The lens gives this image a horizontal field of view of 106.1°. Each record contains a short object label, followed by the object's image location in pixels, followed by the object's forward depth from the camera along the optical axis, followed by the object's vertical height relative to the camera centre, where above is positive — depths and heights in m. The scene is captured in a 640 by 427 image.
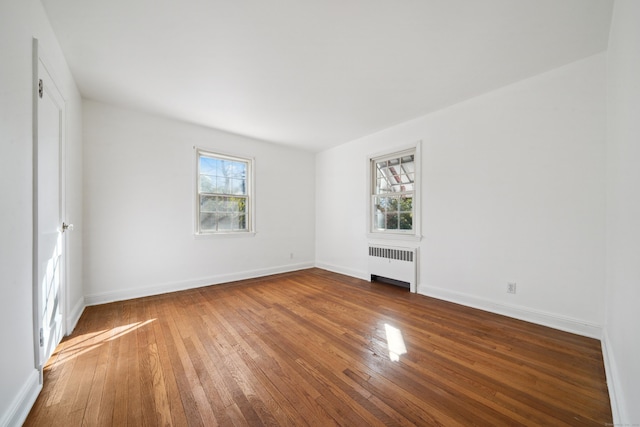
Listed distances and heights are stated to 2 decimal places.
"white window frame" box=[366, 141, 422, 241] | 3.56 +0.27
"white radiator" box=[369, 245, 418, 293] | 3.58 -0.82
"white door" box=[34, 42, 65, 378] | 1.55 -0.01
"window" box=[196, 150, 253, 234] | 3.96 +0.31
